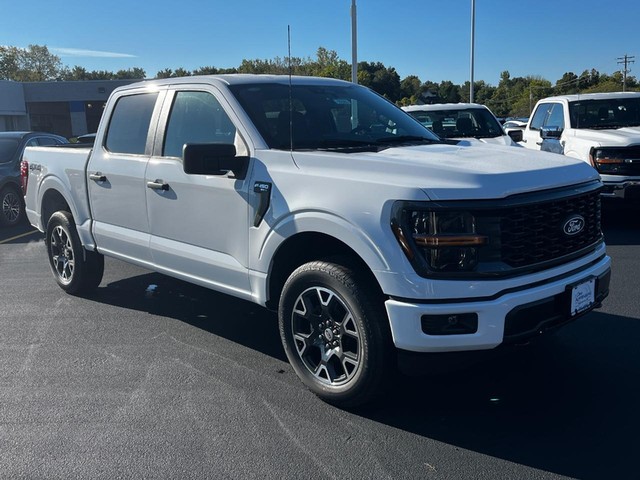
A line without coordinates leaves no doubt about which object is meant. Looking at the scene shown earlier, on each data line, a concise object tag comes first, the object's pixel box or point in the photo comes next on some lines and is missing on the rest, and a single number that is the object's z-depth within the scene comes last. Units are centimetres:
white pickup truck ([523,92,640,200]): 908
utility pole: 6980
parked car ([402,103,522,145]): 1118
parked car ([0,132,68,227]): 1149
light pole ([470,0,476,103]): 2880
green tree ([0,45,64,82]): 9888
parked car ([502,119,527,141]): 1368
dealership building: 4647
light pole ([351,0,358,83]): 1702
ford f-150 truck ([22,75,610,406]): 341
